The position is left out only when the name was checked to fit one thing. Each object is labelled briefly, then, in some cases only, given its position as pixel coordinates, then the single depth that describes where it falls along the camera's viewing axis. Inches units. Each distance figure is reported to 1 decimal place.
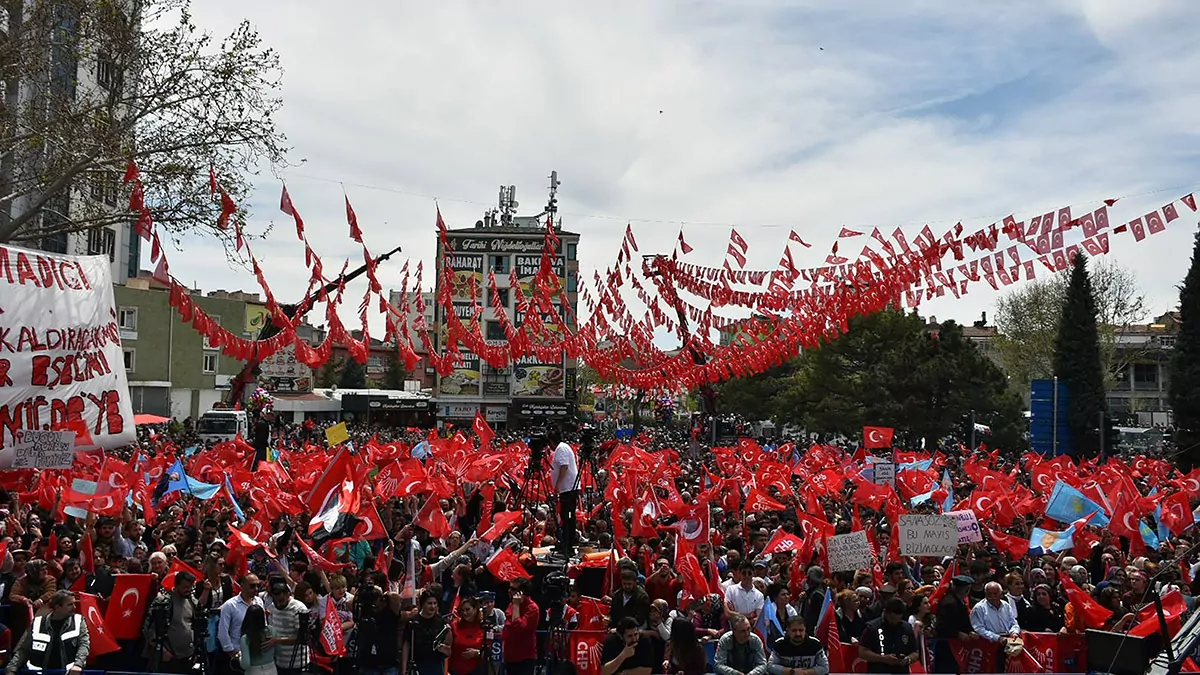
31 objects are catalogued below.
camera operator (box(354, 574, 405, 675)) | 328.5
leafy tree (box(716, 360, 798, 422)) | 2354.8
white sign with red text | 445.4
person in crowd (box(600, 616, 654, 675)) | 307.0
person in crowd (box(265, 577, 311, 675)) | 319.9
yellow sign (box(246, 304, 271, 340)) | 2393.5
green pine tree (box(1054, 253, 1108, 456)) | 1638.8
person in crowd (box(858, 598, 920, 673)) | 324.8
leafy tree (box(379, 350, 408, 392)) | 3746.8
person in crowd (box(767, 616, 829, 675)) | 297.3
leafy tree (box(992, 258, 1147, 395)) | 1920.5
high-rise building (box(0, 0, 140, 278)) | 576.7
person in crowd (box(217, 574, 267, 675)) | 325.1
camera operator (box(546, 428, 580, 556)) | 508.7
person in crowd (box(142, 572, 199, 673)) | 336.8
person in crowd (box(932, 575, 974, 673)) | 348.2
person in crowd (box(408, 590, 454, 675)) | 327.6
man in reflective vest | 305.7
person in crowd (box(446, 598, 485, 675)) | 331.9
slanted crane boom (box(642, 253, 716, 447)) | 791.1
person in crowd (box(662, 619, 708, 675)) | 296.7
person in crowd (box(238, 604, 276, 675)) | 312.3
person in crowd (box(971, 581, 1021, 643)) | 346.3
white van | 1411.2
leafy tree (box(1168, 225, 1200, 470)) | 1430.9
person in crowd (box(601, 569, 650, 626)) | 342.0
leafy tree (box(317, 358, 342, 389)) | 3826.3
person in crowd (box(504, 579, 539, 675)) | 334.0
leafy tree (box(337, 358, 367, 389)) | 3823.8
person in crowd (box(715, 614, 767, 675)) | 301.0
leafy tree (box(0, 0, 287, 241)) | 579.2
